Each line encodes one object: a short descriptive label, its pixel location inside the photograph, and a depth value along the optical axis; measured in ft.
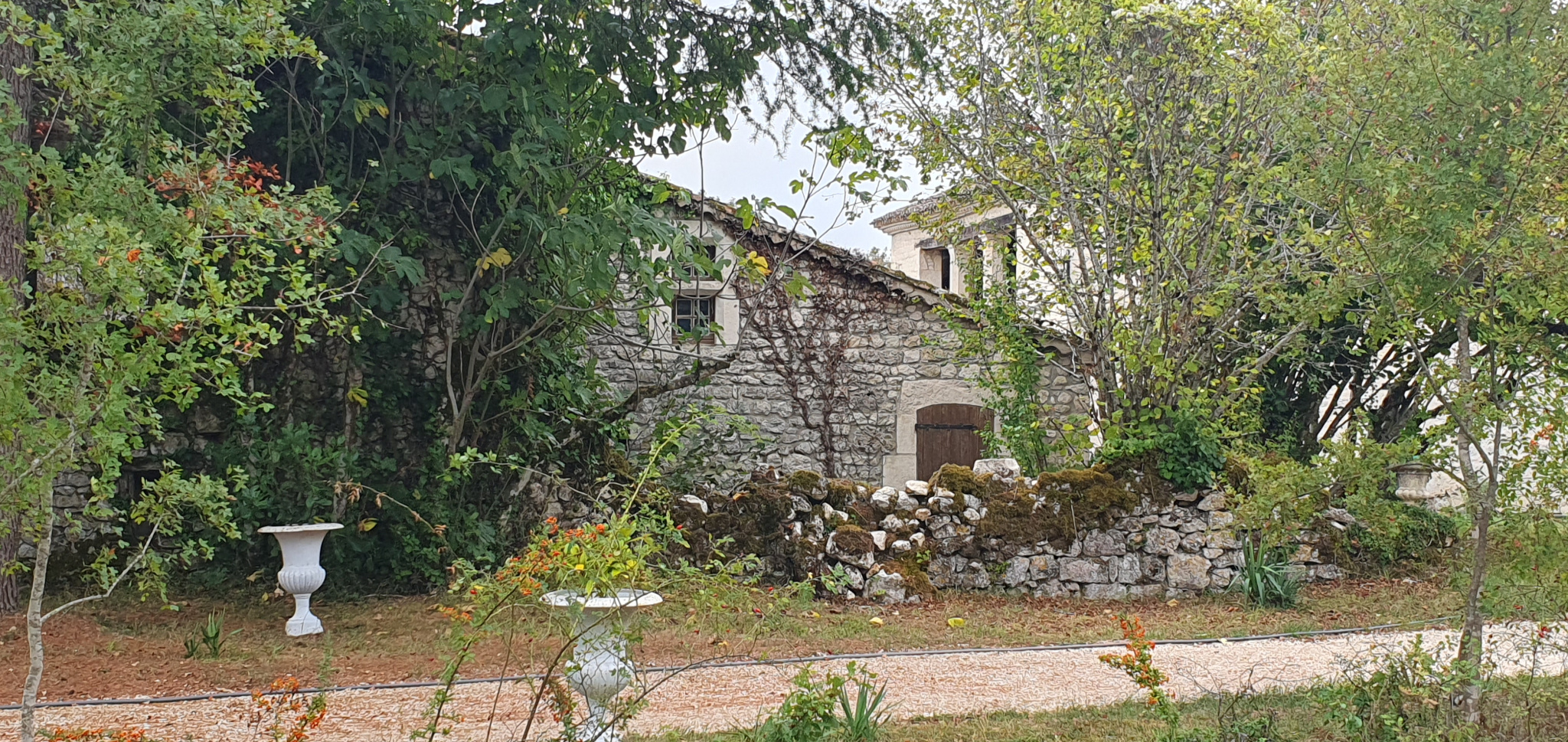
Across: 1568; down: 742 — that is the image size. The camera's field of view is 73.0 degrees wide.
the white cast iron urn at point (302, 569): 21.99
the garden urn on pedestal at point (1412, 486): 36.19
